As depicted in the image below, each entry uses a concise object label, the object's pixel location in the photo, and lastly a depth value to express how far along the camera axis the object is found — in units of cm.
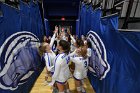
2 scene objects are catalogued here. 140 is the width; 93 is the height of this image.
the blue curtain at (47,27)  331
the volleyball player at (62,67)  117
